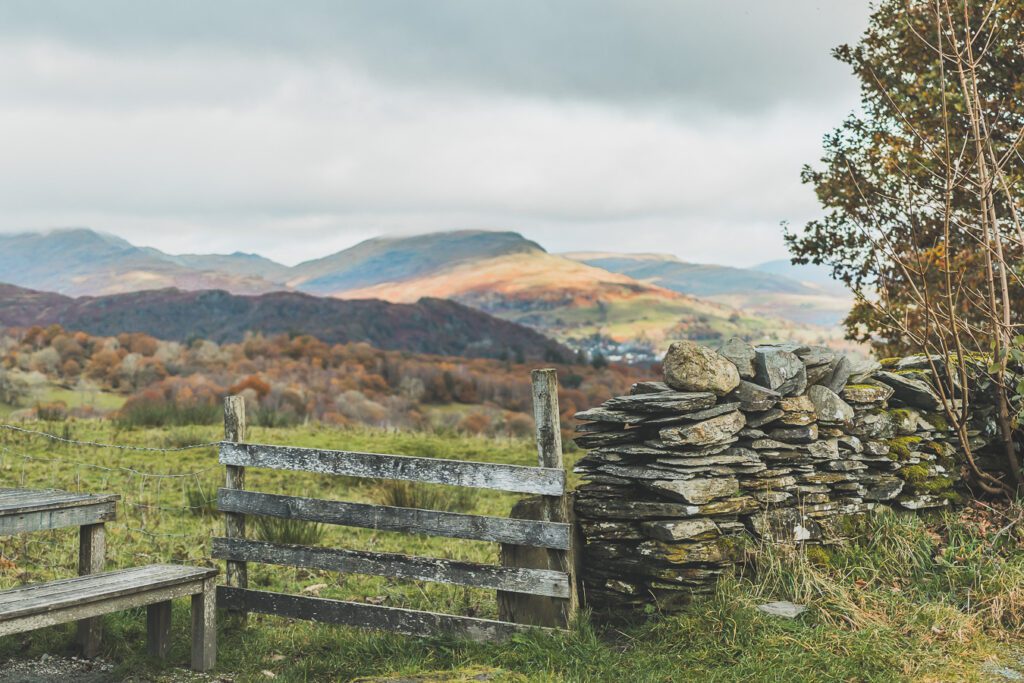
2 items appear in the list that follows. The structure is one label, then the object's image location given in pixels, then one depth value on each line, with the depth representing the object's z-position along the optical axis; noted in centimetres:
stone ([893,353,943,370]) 910
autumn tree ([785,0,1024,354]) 1209
